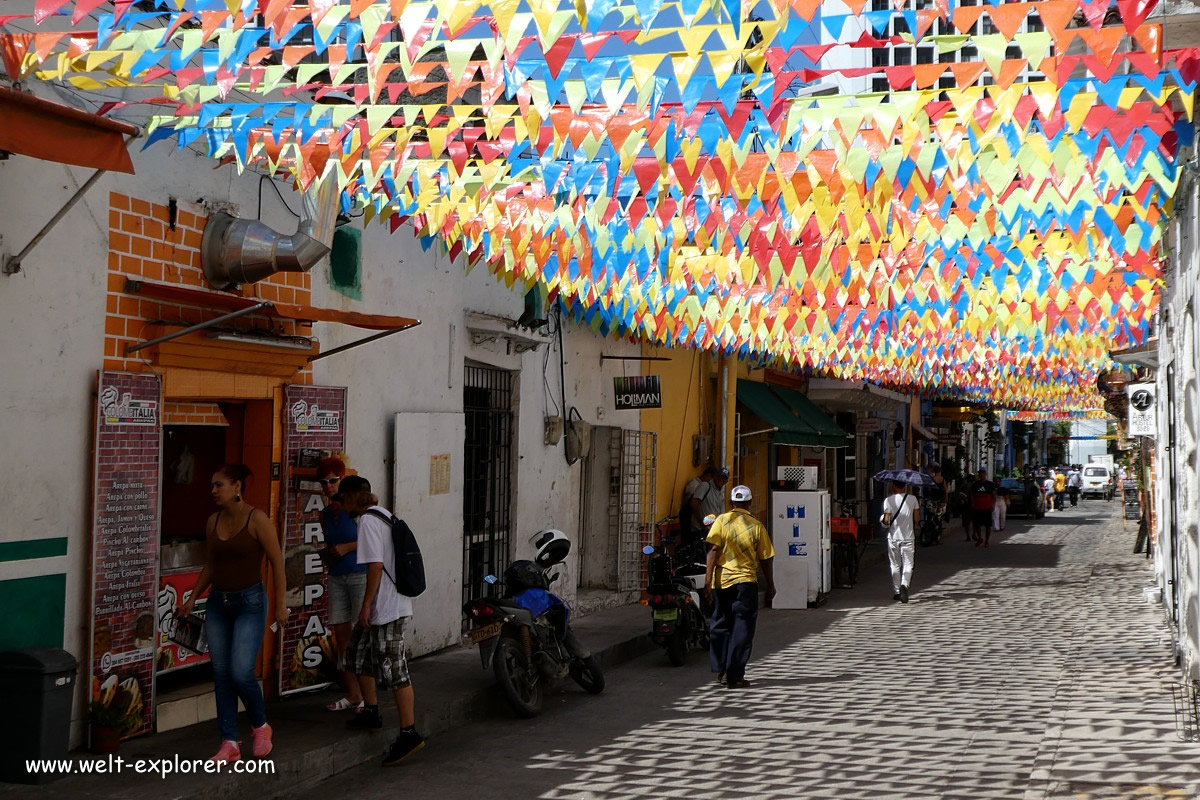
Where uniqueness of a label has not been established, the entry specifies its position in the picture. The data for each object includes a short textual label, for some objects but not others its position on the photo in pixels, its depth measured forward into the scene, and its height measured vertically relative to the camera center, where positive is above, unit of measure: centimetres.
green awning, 2045 +121
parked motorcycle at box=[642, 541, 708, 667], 1118 -117
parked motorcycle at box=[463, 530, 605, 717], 864 -115
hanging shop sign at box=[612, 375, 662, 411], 1503 +112
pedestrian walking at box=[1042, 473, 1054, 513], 4806 -24
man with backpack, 732 -92
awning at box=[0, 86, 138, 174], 517 +154
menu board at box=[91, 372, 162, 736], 688 -36
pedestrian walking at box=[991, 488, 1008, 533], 3350 -80
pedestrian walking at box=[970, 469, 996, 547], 2788 -51
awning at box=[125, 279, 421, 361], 721 +110
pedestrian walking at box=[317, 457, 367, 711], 803 -64
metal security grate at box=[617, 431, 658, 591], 1516 -37
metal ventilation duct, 787 +150
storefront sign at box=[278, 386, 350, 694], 860 -47
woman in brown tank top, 653 -65
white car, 5919 +5
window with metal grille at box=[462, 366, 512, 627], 1216 +7
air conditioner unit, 1667 +11
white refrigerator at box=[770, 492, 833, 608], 1552 -80
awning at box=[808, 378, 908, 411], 2545 +189
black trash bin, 602 -113
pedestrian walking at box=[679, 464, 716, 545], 1667 -40
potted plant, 670 -135
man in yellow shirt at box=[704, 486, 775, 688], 991 -79
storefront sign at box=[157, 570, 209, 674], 789 -87
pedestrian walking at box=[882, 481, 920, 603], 1639 -75
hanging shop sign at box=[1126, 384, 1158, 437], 1550 +100
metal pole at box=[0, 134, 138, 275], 631 +124
